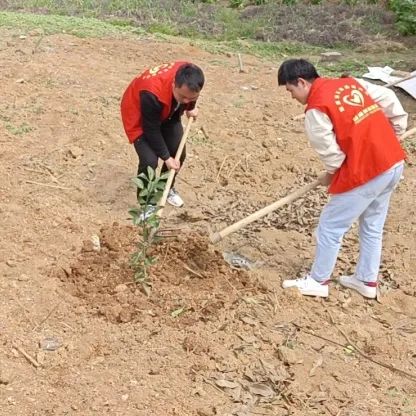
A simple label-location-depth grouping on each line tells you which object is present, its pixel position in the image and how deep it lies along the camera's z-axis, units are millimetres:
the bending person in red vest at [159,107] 4625
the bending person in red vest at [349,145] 4027
